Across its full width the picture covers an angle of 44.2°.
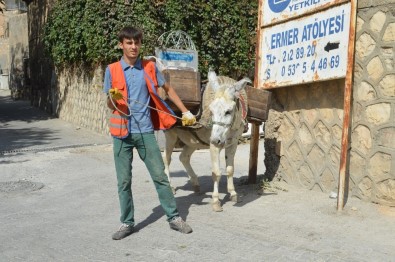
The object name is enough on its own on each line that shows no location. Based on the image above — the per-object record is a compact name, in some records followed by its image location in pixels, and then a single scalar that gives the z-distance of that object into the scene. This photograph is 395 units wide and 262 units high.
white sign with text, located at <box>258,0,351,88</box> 6.02
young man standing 4.96
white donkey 5.44
